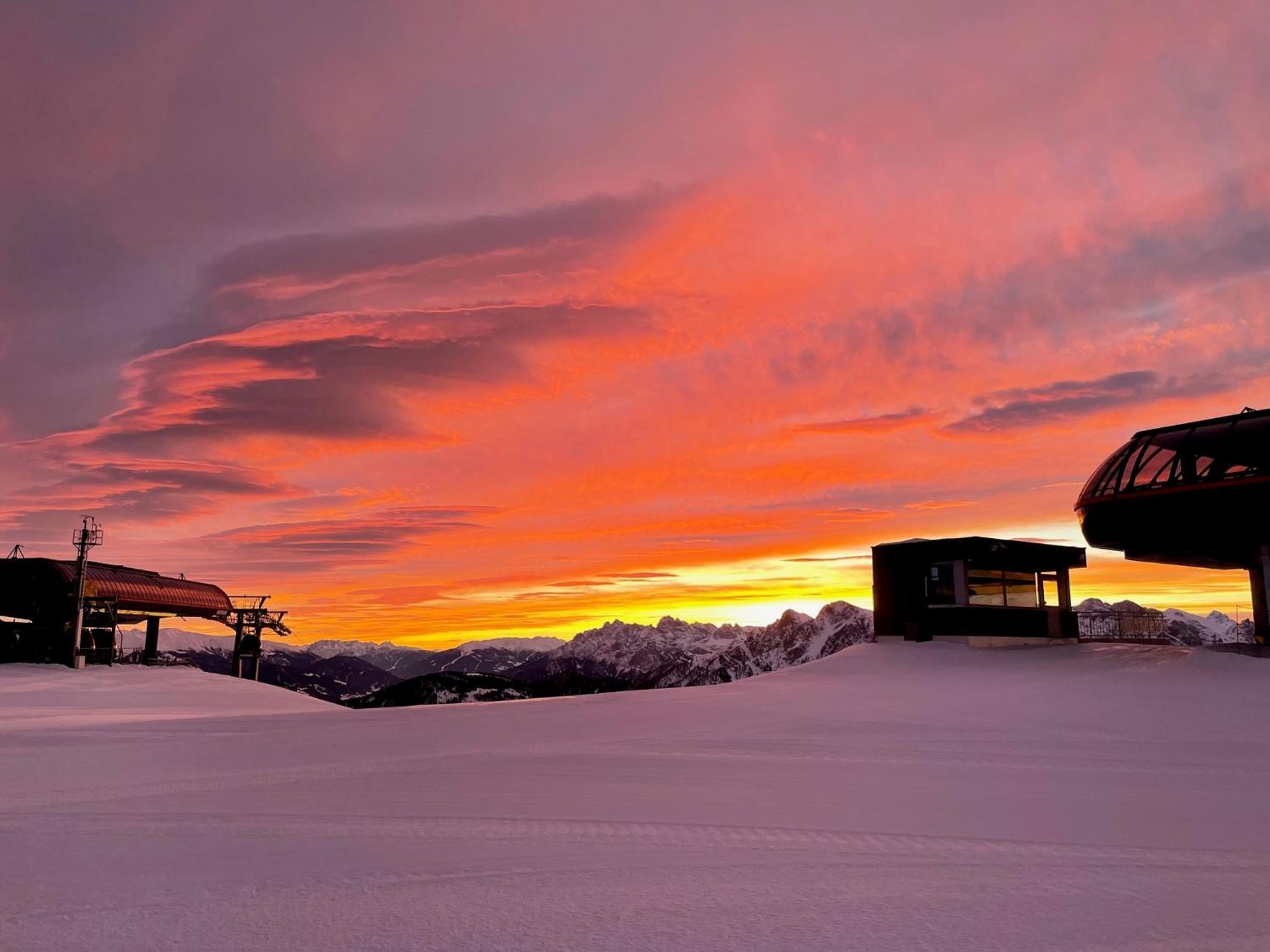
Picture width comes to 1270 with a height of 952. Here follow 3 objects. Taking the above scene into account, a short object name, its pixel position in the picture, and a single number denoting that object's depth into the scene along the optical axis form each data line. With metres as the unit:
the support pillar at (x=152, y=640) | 59.69
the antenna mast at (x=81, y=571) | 46.84
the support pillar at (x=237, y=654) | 62.09
